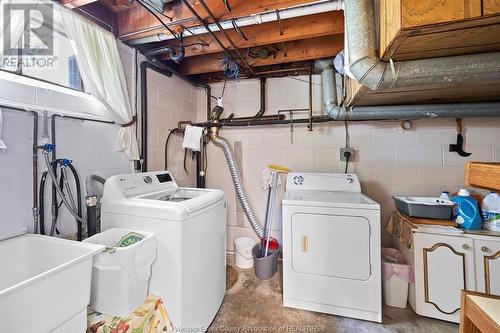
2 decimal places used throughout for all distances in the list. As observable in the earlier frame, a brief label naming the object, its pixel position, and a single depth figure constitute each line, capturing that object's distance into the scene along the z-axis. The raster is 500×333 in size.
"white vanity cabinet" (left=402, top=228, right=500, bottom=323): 1.59
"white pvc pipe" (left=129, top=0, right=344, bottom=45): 1.45
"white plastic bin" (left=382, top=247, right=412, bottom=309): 1.82
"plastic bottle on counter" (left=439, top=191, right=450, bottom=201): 1.94
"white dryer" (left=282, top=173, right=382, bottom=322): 1.67
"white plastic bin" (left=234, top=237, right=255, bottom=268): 2.47
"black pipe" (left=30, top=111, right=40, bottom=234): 1.28
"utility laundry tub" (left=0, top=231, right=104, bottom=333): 0.73
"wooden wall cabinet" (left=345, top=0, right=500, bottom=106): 0.84
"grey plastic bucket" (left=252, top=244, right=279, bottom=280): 2.23
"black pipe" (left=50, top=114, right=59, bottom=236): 1.36
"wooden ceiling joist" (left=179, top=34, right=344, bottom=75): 2.13
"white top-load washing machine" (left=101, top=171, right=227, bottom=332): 1.27
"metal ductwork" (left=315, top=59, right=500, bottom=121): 1.90
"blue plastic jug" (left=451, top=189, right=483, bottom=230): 1.71
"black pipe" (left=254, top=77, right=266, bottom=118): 2.69
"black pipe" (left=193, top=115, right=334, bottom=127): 2.46
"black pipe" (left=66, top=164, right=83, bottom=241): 1.46
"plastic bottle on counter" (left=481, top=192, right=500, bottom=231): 1.69
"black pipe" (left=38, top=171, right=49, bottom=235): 1.30
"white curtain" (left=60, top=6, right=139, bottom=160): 1.47
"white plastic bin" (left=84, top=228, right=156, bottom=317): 1.05
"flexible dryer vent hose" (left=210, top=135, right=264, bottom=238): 2.56
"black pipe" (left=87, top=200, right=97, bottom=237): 1.45
